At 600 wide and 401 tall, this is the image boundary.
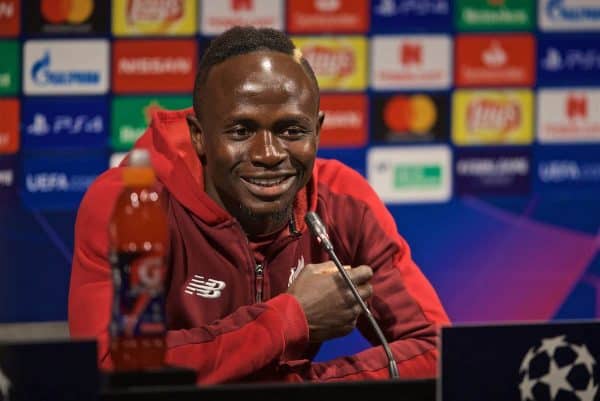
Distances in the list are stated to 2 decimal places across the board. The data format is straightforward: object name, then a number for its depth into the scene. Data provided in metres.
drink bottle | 3.96
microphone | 4.25
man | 4.31
